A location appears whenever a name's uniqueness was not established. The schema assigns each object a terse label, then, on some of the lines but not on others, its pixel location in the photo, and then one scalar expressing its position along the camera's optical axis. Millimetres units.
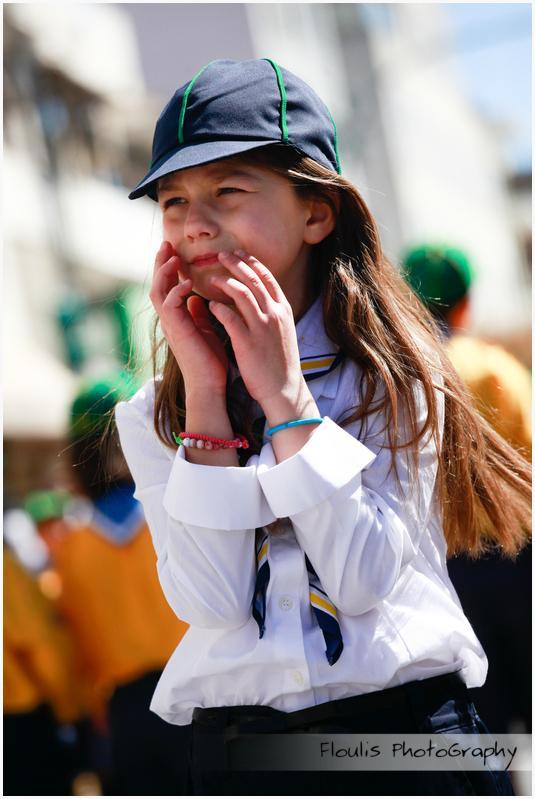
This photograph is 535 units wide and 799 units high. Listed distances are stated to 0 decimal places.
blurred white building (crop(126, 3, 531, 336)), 46250
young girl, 3949
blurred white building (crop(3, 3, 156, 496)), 31266
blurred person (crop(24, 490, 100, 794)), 10328
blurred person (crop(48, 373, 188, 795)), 9172
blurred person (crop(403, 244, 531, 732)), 7879
